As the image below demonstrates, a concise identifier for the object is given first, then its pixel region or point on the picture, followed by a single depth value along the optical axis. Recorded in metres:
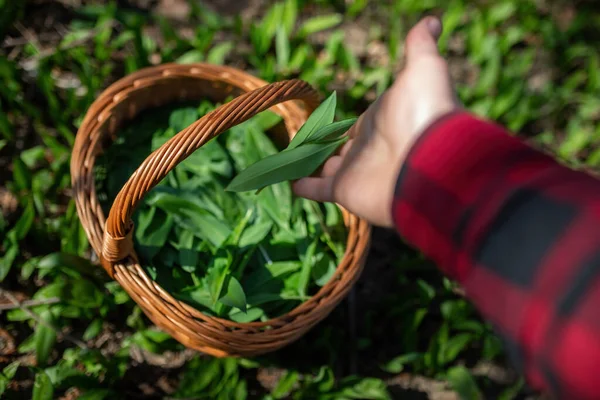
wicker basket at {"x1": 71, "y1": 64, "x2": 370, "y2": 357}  0.97
